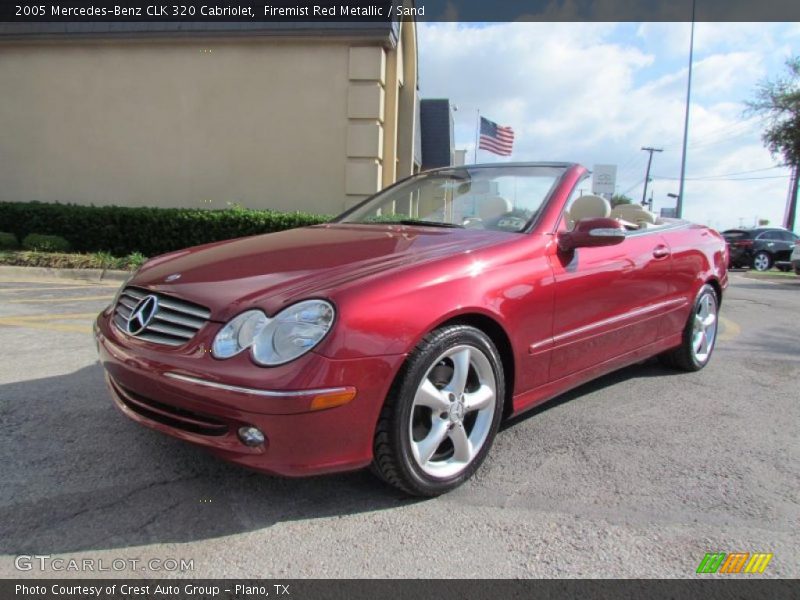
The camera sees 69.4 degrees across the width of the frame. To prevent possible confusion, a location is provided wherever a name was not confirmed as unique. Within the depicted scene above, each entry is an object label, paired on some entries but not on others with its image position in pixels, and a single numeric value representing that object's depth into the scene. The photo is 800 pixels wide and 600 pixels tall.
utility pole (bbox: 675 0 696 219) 27.89
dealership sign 14.09
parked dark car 20.47
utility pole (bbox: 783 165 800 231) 30.95
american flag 19.17
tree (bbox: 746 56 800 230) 23.80
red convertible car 2.07
